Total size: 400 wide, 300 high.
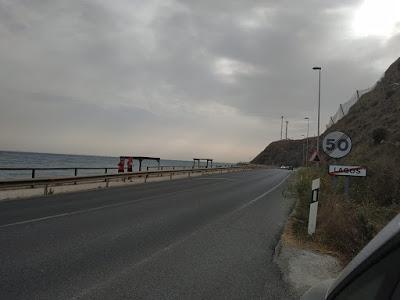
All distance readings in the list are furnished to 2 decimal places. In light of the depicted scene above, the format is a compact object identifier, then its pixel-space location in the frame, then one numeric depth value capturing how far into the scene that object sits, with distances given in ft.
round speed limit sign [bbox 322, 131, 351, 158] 39.68
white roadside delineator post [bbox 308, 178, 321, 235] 33.55
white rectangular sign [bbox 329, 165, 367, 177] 37.50
